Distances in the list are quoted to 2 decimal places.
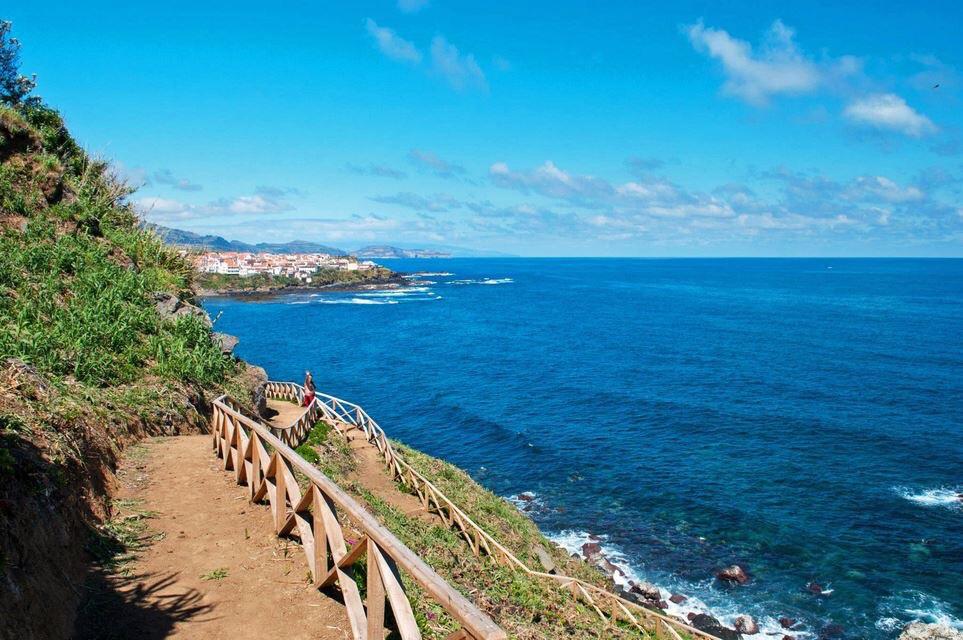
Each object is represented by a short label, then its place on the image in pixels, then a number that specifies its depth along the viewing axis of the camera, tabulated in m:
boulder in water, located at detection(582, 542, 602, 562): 24.14
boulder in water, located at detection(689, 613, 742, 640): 19.56
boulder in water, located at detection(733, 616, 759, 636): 19.95
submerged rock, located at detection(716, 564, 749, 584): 22.62
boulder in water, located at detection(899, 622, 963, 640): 18.48
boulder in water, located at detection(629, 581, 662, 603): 21.36
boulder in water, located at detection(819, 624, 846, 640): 19.61
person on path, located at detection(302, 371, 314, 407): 24.12
